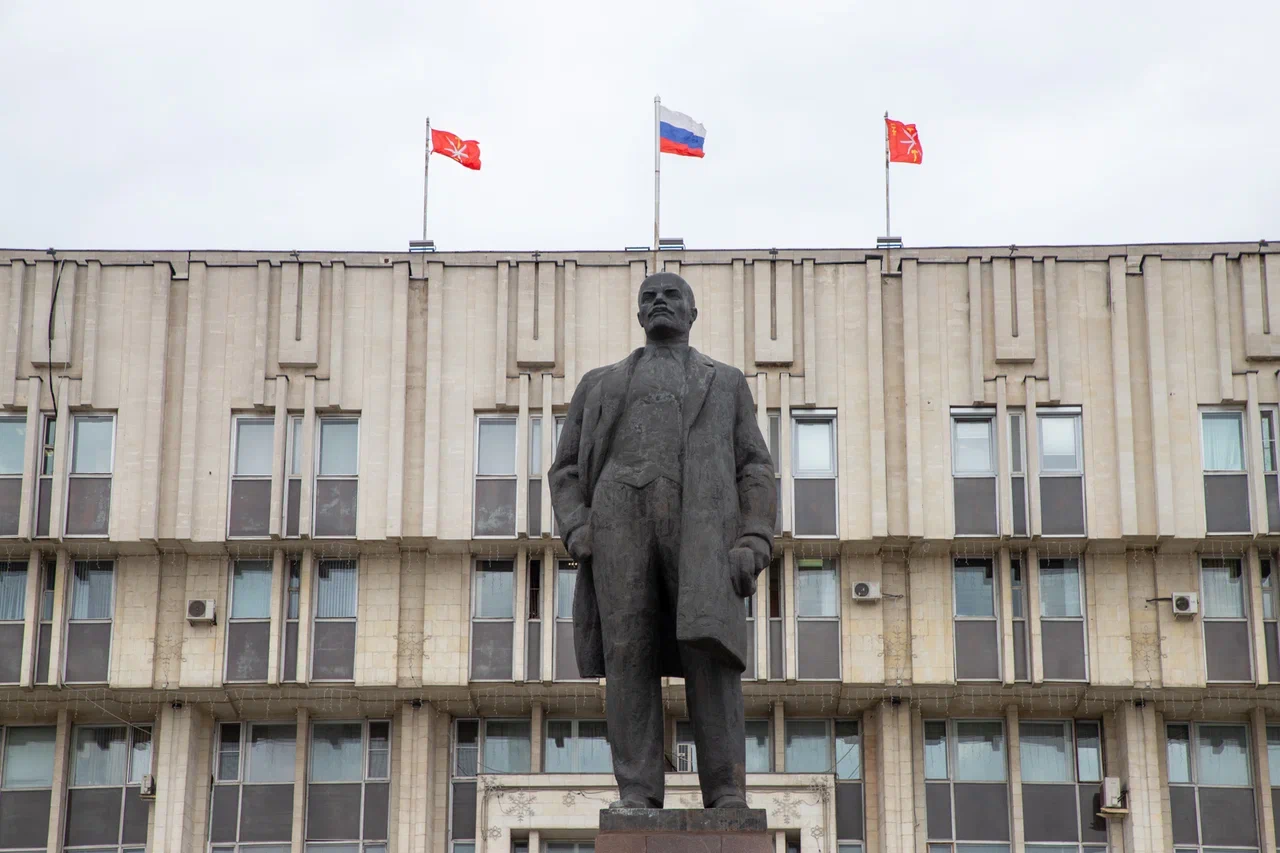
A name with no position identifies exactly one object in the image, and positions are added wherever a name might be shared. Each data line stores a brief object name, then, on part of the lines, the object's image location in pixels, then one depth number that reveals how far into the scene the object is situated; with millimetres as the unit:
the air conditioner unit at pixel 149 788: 39531
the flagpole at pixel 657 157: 44912
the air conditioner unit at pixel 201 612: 39406
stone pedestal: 11336
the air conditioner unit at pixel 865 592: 39375
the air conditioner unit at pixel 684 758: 39375
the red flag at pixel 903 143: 46125
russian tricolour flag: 44969
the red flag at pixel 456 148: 46594
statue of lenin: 11945
